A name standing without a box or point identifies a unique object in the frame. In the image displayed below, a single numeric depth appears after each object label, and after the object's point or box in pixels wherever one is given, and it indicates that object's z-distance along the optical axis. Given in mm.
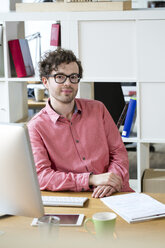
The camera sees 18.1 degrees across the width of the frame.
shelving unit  3377
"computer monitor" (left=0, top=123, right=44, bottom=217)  1791
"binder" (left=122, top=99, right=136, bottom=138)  3552
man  2525
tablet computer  2028
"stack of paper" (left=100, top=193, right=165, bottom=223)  2054
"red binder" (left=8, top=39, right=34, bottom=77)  3613
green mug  1774
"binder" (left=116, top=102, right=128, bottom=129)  3609
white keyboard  2207
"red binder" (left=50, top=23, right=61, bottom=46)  3535
